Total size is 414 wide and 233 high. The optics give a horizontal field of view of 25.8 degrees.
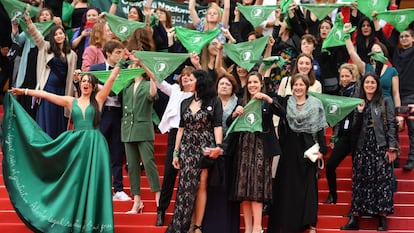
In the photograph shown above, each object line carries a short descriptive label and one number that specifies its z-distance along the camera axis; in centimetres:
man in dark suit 1203
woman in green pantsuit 1154
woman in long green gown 1060
